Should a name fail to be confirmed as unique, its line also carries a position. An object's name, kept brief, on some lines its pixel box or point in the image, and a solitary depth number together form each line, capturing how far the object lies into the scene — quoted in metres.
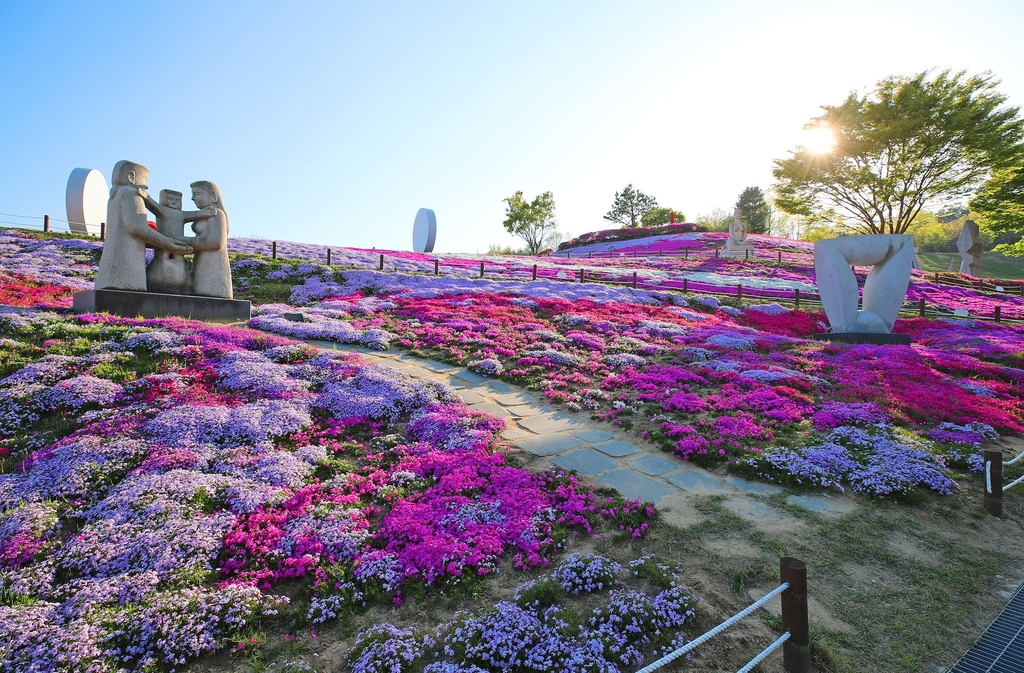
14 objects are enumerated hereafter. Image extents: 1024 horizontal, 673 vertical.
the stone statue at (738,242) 43.44
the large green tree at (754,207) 66.81
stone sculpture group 10.80
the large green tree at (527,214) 65.56
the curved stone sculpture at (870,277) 15.20
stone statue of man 10.73
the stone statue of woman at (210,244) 12.16
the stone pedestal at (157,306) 10.76
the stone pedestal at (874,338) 14.88
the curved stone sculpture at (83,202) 25.48
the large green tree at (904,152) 30.22
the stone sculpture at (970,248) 33.94
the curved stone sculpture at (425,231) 37.75
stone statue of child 11.74
